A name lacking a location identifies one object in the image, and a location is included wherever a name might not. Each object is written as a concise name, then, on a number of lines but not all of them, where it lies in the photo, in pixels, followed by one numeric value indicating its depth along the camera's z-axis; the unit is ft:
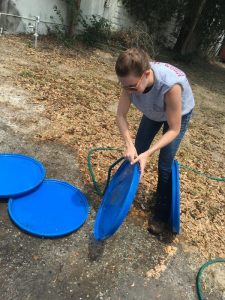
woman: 5.31
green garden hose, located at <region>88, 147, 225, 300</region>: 6.48
